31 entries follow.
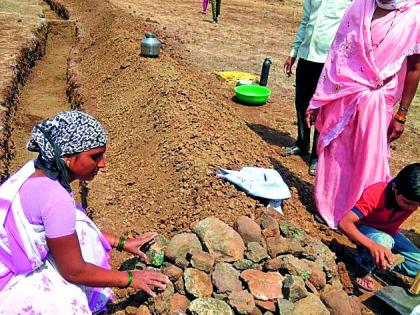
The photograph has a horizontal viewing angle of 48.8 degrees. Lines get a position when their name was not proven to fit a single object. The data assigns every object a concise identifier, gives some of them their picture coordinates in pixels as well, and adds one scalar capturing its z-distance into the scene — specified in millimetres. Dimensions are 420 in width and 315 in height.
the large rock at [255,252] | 2674
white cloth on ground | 3324
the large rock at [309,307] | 2387
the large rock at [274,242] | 2762
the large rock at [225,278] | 2459
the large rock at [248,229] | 2836
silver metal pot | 6371
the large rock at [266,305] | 2441
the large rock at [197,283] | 2438
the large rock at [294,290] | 2459
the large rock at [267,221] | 2962
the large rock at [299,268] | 2639
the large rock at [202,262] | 2545
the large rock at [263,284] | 2473
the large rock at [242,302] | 2370
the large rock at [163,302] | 2385
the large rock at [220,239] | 2662
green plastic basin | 6477
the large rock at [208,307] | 2301
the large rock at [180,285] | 2476
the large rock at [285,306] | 2391
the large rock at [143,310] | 2438
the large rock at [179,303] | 2366
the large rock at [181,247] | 2623
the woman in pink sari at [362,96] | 3072
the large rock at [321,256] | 2812
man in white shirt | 4180
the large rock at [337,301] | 2535
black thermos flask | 7047
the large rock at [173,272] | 2537
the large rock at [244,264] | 2613
